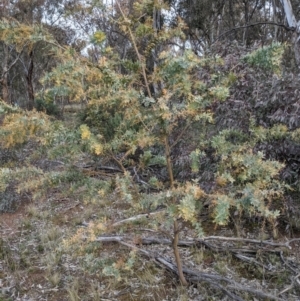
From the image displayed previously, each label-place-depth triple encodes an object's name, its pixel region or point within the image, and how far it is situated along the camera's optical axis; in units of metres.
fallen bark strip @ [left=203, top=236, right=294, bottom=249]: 3.41
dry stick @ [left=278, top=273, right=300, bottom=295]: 2.83
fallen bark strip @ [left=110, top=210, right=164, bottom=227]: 2.72
